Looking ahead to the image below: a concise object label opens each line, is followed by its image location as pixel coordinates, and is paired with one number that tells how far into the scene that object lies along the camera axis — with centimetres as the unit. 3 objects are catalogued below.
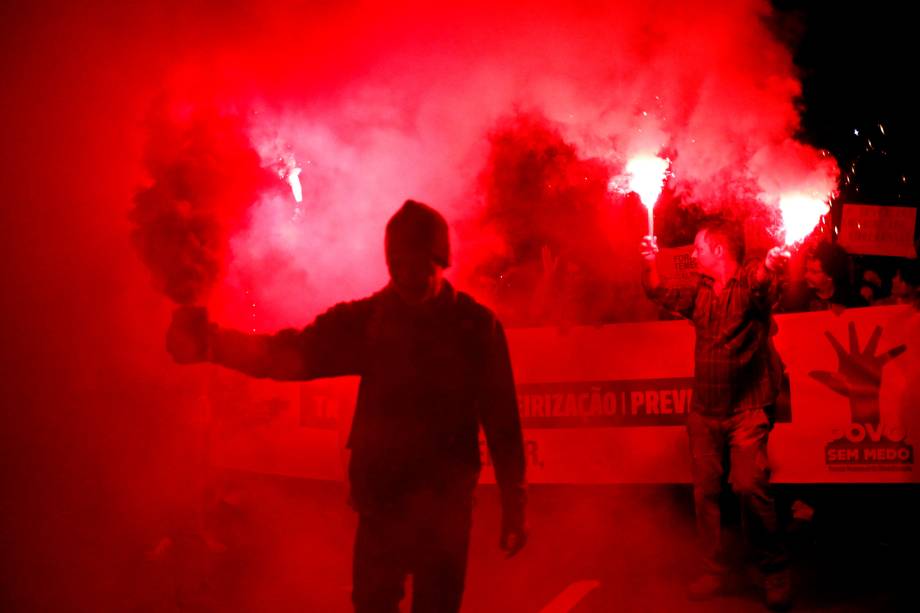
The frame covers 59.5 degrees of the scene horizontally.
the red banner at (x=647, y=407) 585
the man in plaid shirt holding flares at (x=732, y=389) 457
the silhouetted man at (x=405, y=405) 302
